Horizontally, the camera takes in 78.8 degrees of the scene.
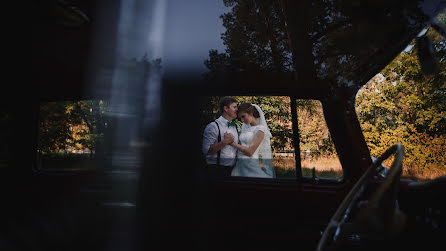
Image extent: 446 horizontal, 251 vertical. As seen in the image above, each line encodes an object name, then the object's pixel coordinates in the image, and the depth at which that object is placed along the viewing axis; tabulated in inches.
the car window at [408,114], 77.3
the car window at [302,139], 80.4
